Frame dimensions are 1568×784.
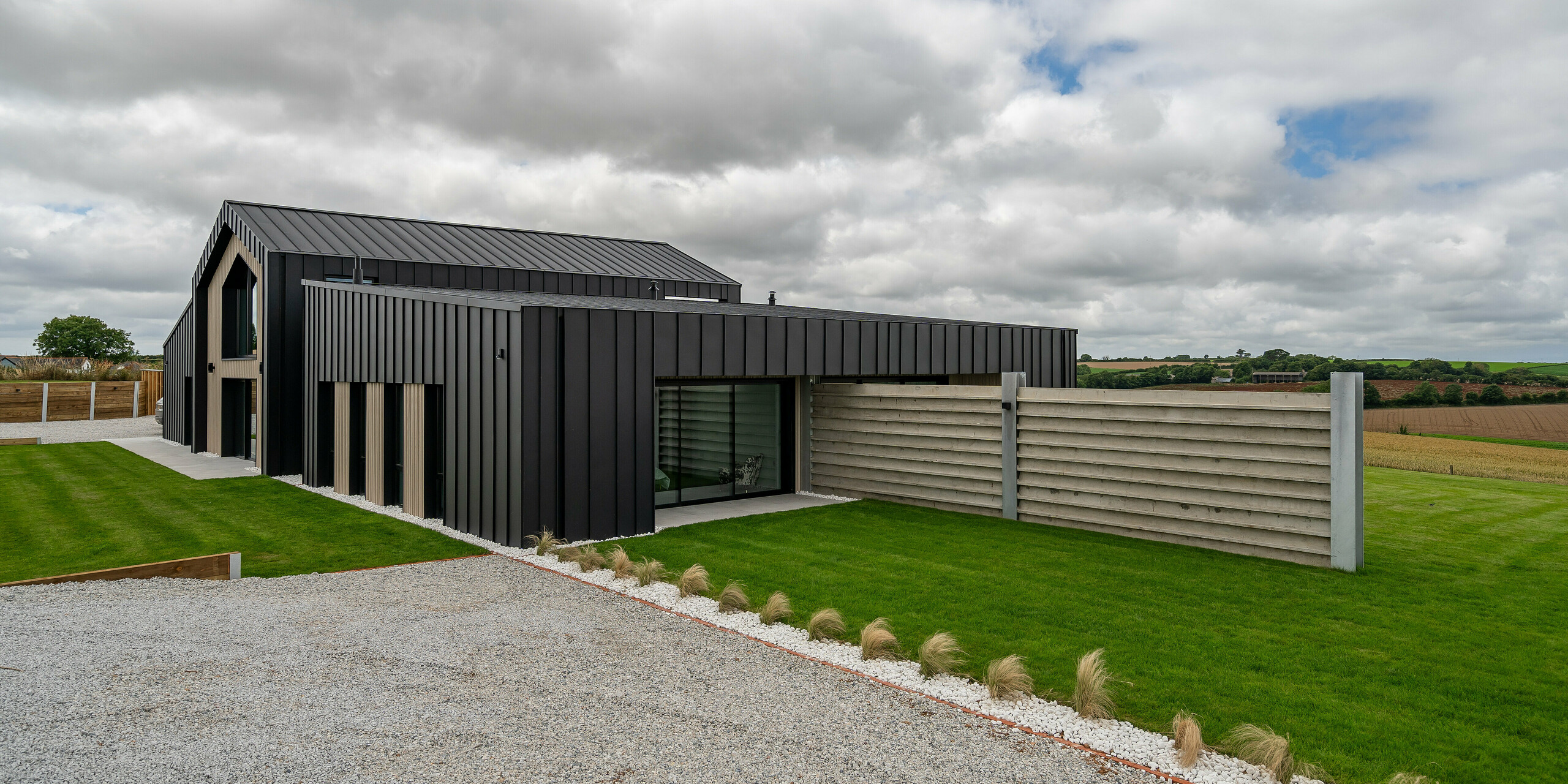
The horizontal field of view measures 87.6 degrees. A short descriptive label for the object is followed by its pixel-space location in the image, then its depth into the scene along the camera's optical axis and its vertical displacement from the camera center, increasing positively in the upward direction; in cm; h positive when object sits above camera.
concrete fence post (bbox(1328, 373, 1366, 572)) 802 -85
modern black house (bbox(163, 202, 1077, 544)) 930 +17
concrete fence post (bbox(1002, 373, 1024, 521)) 1088 -80
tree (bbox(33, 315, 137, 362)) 6888 +327
